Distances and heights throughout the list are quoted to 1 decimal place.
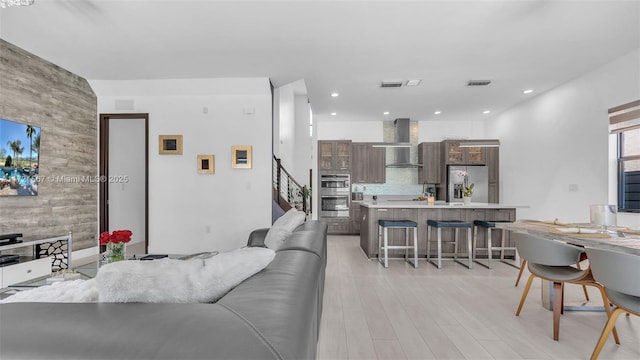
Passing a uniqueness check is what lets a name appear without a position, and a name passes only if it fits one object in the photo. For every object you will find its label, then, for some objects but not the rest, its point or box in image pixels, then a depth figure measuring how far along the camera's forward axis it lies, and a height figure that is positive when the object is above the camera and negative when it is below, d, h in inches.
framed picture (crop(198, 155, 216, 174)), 197.8 +10.5
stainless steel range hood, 294.4 +33.1
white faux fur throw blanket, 35.8 -13.6
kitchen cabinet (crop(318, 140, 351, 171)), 296.4 +24.9
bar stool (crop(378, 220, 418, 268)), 171.5 -35.8
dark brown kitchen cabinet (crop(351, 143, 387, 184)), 297.9 +15.6
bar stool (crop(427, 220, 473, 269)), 170.6 -32.4
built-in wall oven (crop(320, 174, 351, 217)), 292.5 -16.3
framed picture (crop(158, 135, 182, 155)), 198.7 +24.4
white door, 225.8 +1.0
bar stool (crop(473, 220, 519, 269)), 175.0 -40.3
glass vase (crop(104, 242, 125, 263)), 95.5 -24.3
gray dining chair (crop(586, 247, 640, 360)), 67.1 -24.4
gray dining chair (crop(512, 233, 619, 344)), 88.8 -27.6
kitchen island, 191.2 -24.9
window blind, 147.0 +33.0
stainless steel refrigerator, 279.4 -2.2
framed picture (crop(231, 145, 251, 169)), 196.8 +16.6
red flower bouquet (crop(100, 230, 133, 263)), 94.8 -21.6
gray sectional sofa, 25.8 -14.8
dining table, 80.4 -18.6
